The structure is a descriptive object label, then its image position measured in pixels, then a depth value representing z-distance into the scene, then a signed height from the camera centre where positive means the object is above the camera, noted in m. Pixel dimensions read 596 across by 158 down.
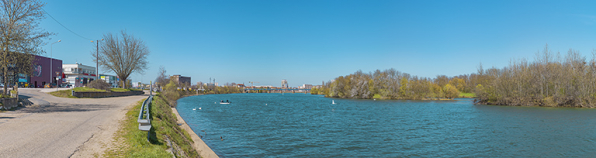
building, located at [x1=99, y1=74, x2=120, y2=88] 98.16 +2.76
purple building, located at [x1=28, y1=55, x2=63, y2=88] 68.31 +3.68
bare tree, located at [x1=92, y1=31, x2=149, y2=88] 48.25 +4.88
